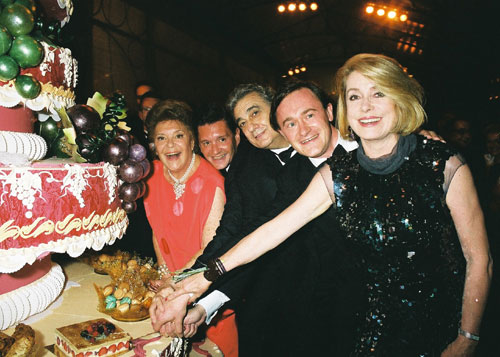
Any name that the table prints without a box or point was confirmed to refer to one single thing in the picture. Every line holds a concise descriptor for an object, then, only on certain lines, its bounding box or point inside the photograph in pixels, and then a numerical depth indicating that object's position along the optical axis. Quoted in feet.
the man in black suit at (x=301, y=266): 6.87
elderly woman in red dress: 8.09
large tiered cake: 3.93
